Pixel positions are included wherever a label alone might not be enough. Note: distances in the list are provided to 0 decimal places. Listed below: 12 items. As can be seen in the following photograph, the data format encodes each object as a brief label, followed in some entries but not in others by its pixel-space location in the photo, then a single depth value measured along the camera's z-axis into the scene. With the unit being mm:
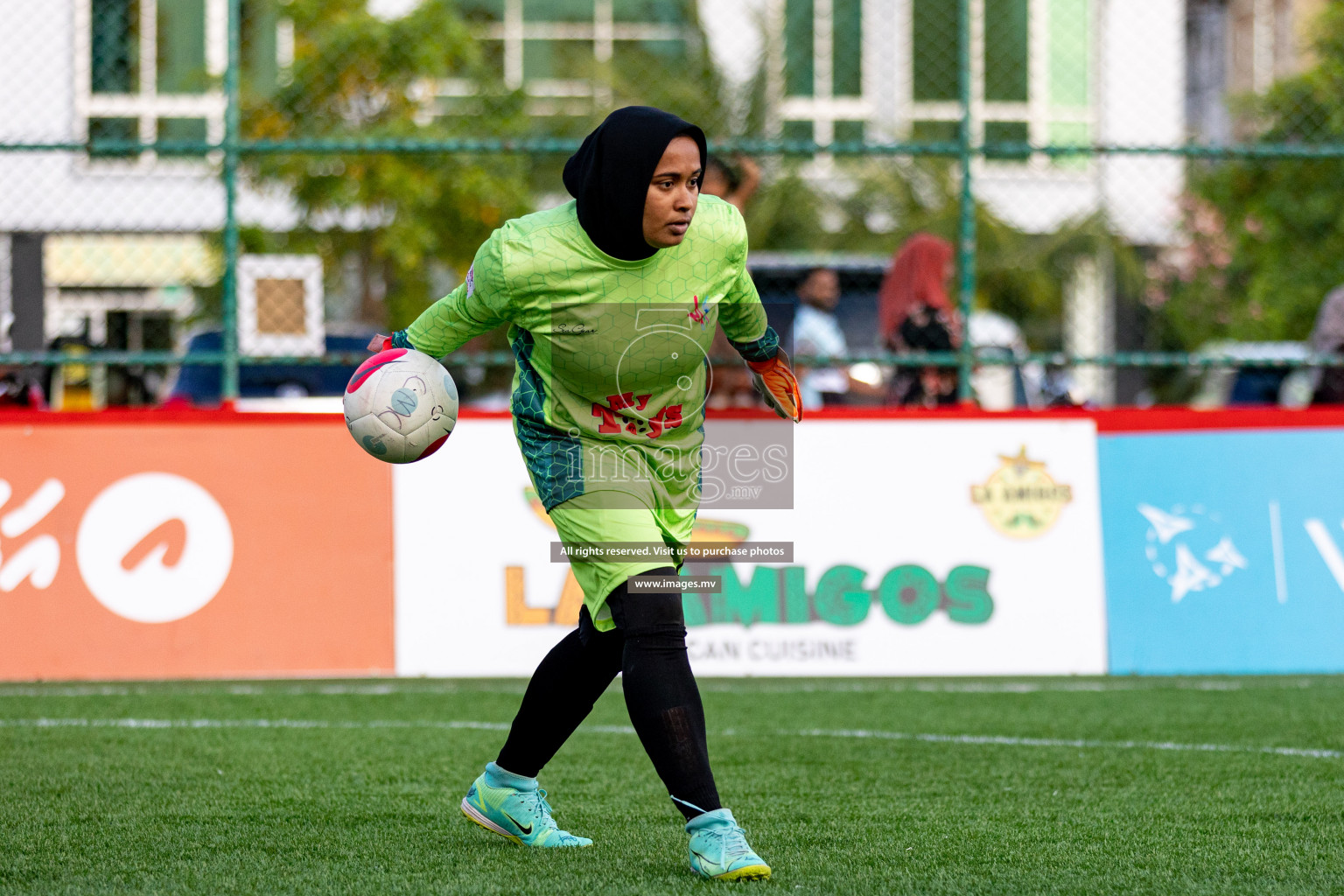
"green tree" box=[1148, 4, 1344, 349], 34906
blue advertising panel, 14367
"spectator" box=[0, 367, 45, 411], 16453
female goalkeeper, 6961
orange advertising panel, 13891
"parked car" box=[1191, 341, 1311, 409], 29344
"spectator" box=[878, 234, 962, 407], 15758
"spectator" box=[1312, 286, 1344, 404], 17016
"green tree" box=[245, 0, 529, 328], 30375
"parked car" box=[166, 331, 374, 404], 20562
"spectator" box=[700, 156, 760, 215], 15203
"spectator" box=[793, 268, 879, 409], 17531
